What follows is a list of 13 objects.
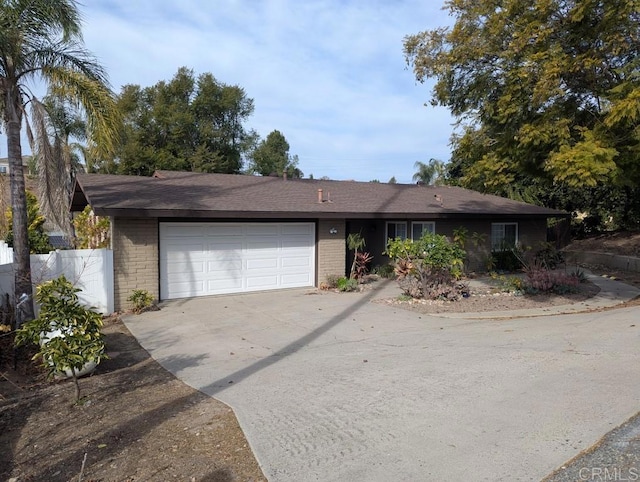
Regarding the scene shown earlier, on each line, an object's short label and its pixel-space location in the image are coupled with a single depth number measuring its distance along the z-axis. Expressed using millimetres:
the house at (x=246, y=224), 11656
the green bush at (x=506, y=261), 18594
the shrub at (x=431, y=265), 11648
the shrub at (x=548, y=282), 12594
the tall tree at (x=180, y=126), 34688
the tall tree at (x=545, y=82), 10016
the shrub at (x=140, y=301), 11159
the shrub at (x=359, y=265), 15062
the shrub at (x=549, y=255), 17467
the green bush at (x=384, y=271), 16484
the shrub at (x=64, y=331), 5492
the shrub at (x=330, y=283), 14274
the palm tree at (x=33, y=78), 8258
